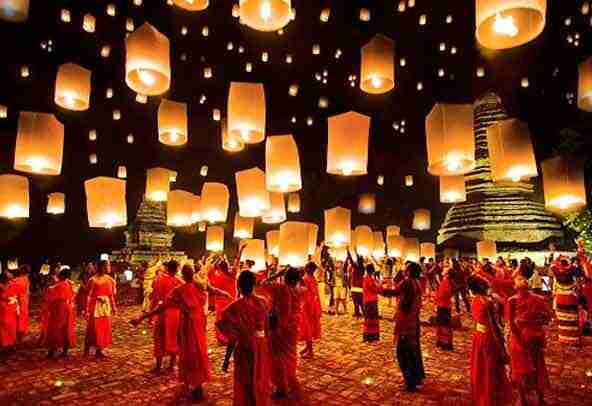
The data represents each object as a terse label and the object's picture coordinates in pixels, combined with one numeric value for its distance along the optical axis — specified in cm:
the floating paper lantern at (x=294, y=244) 650
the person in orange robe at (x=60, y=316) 755
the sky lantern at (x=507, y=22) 354
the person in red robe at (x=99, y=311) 742
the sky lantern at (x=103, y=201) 750
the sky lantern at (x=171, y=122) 785
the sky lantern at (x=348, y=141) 595
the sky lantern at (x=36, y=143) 600
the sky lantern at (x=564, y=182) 765
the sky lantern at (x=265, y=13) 426
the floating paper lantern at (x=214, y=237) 1413
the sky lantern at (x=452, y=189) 1160
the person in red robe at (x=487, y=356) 453
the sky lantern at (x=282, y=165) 668
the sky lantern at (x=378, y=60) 646
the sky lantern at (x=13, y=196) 796
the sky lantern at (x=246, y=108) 634
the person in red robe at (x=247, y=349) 440
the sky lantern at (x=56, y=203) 1673
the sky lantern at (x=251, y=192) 810
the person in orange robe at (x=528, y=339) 516
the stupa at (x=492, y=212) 1838
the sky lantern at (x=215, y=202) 1034
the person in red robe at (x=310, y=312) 768
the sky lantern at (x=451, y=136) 591
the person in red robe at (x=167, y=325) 681
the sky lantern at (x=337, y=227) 979
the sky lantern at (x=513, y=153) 672
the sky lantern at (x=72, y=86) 685
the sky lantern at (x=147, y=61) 536
